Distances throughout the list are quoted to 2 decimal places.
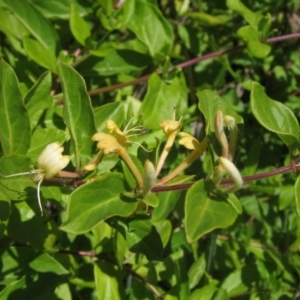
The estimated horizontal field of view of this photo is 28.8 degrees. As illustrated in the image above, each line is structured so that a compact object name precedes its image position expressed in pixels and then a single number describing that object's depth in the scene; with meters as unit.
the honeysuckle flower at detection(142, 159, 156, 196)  0.26
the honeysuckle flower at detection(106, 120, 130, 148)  0.29
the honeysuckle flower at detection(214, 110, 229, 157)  0.28
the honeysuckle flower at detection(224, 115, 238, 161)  0.29
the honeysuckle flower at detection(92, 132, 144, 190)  0.27
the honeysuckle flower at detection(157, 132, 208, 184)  0.30
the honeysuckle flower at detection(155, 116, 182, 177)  0.30
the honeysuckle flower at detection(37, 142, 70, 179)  0.27
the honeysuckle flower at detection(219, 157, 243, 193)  0.27
